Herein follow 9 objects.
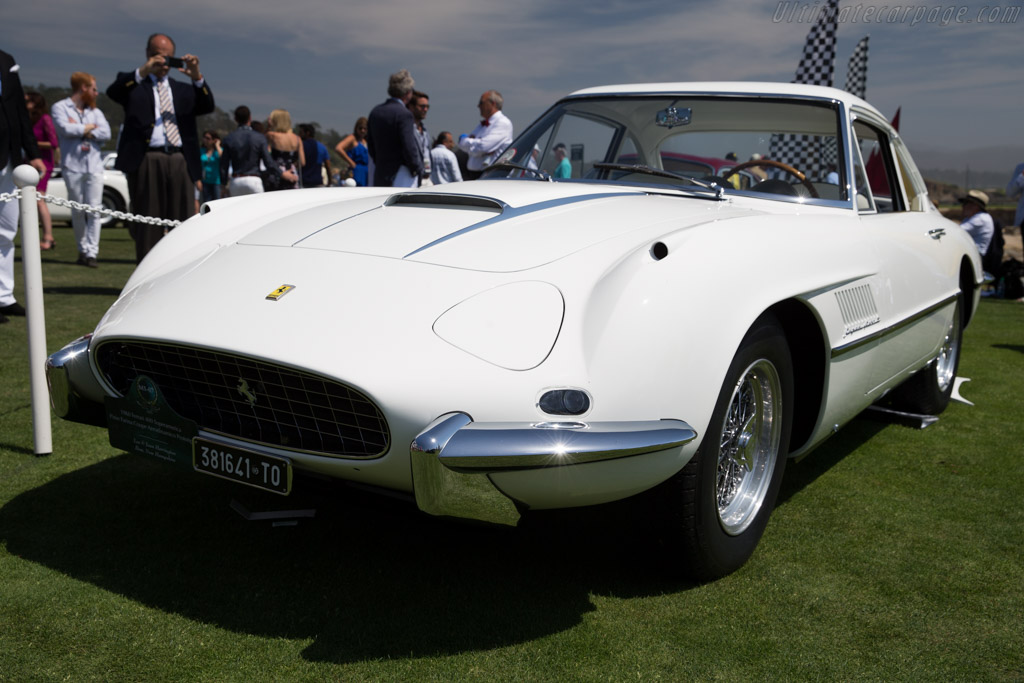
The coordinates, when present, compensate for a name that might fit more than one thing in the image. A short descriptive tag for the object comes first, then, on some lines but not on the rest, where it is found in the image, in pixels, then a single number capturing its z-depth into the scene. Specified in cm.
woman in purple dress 1058
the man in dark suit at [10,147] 563
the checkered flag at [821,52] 1141
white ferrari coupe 204
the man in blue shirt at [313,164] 1262
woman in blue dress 1255
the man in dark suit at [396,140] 739
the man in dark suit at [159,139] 686
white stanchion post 328
